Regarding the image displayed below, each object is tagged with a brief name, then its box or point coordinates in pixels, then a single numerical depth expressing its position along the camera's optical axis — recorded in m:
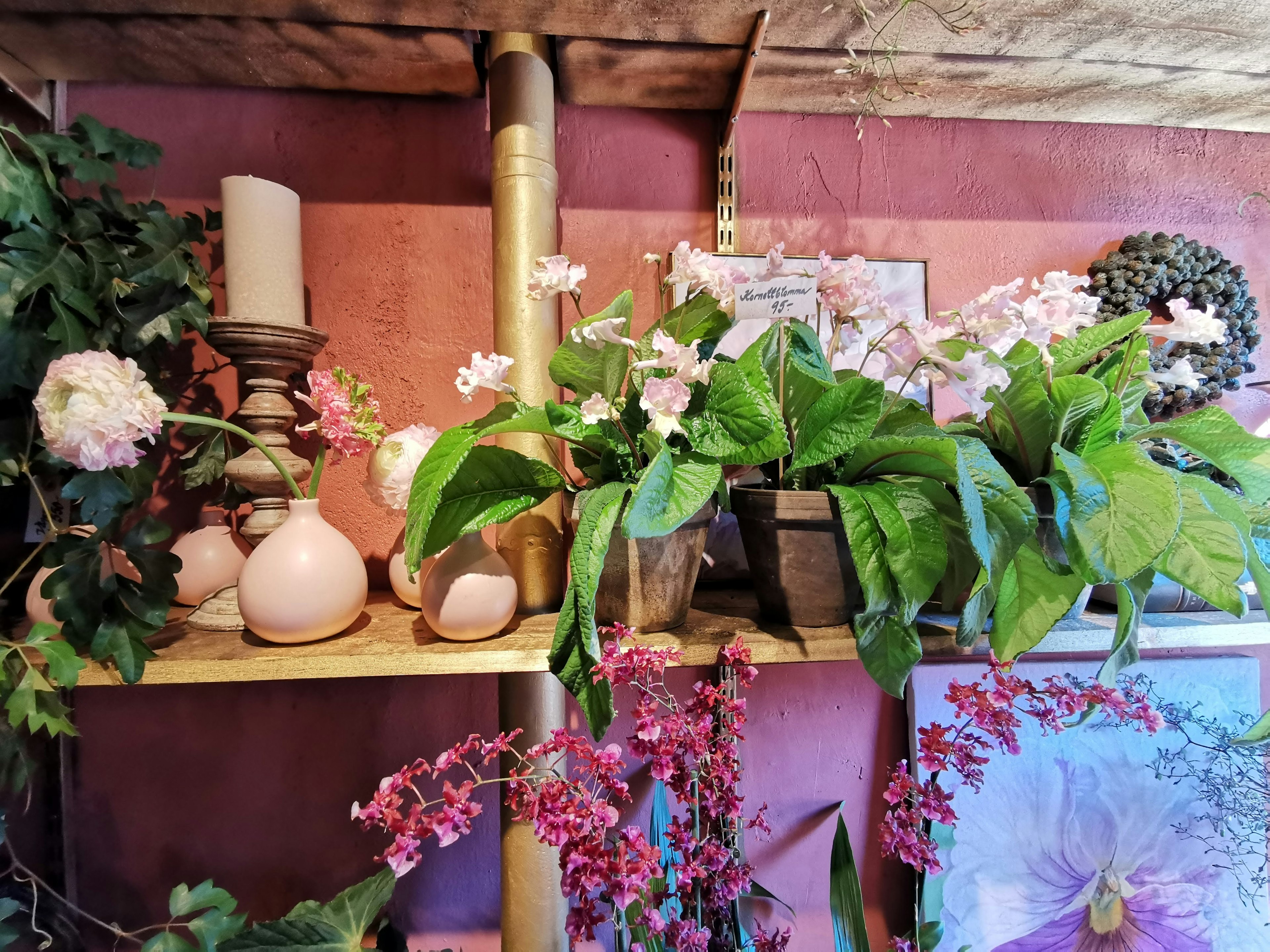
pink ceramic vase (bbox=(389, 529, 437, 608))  0.77
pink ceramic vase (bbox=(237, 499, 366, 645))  0.65
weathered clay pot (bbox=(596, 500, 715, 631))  0.62
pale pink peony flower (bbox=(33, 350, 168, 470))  0.59
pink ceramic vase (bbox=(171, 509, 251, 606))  0.78
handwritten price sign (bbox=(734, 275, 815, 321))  0.63
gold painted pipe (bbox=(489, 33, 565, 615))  0.82
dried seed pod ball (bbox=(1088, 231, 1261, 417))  1.04
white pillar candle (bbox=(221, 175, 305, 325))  0.78
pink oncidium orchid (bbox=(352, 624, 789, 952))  0.52
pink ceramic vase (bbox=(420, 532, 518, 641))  0.66
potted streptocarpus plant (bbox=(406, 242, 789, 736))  0.54
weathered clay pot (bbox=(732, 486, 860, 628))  0.64
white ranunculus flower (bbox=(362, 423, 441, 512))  0.72
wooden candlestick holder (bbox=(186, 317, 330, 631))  0.75
